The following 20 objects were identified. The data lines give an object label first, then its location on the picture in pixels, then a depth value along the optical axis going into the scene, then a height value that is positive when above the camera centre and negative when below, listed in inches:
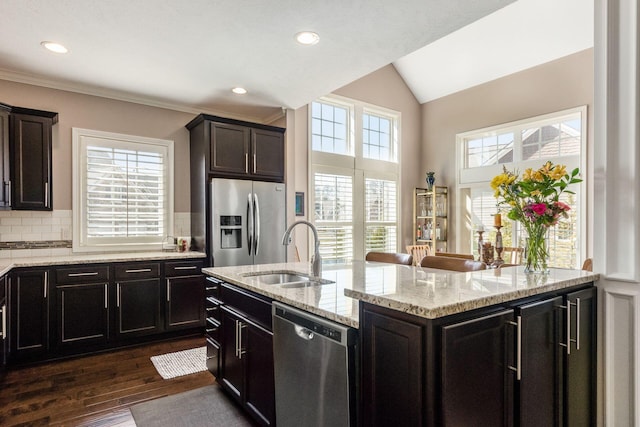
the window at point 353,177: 220.1 +22.3
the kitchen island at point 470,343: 48.1 -20.1
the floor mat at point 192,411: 91.0 -52.4
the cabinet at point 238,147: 165.2 +30.7
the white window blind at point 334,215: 217.9 -1.9
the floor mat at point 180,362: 121.7 -53.7
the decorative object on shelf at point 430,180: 250.2 +21.9
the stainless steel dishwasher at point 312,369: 58.0 -27.7
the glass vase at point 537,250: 78.2 -8.2
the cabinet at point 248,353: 77.7 -33.0
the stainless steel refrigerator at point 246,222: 162.6 -4.7
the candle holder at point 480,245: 153.9 -13.9
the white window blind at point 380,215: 243.0 -2.2
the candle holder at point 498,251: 141.6 -15.2
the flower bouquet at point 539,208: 78.0 +0.8
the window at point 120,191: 156.6 +9.5
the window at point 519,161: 195.2 +30.5
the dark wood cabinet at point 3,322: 107.6 -33.0
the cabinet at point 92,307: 126.0 -36.5
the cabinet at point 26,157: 129.0 +20.3
